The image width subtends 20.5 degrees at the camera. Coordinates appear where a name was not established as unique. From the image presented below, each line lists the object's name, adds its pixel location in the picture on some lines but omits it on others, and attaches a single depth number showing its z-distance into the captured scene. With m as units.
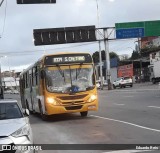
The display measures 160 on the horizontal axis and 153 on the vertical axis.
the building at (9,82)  118.32
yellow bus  18.78
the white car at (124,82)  65.50
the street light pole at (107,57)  62.94
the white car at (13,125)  8.77
